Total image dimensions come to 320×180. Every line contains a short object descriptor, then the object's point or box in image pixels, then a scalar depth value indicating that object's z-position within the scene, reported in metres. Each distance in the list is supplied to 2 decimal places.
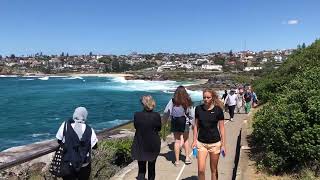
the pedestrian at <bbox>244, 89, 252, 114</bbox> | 11.58
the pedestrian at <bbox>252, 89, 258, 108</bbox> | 12.40
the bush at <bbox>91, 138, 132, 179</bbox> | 4.93
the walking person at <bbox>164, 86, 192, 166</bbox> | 5.01
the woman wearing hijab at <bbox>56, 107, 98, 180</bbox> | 3.27
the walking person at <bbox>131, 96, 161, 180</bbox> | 4.08
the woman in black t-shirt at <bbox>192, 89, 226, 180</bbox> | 3.86
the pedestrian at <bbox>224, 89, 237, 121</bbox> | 10.01
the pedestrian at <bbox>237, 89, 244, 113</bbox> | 12.03
